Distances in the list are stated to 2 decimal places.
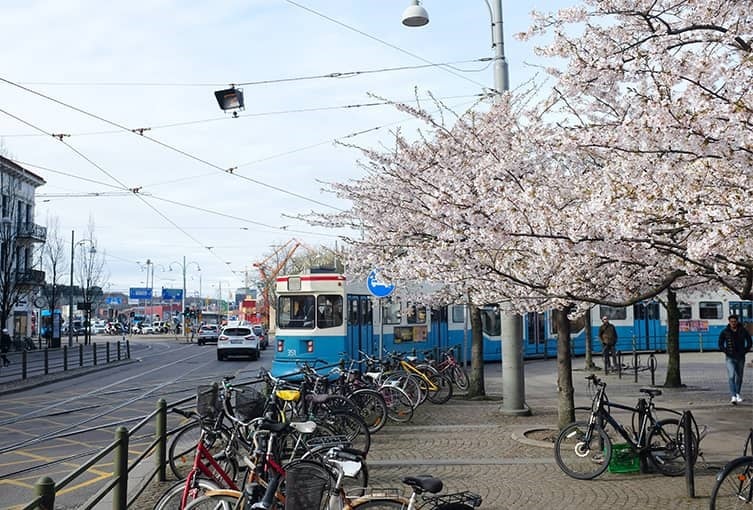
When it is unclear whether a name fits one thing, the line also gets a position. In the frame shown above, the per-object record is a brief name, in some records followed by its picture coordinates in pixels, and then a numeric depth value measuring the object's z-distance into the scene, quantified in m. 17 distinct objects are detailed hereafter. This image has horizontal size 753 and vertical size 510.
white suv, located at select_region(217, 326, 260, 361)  34.56
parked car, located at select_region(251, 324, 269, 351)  47.93
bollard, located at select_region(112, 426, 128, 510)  6.06
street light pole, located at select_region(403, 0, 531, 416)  12.80
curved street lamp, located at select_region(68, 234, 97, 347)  42.08
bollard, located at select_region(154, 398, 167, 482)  8.03
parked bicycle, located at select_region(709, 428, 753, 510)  6.16
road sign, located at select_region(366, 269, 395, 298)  14.00
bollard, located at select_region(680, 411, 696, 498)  7.39
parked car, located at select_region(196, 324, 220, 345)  56.32
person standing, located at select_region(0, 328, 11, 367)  30.52
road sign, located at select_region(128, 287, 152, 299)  90.04
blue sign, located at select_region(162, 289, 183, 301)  90.81
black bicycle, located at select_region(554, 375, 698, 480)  8.48
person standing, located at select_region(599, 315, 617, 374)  22.19
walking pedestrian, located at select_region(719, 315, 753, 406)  14.14
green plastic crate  8.51
